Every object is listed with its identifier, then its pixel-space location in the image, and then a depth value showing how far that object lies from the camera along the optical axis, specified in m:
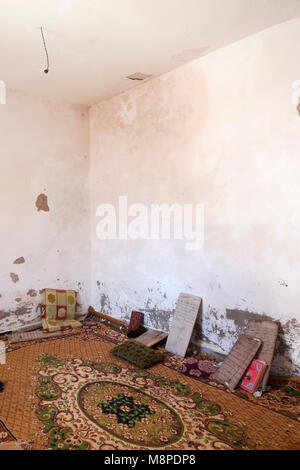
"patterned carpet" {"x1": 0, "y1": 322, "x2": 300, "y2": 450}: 2.23
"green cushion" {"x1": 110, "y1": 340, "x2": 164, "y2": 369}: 3.42
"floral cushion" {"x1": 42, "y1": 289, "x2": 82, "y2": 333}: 4.52
